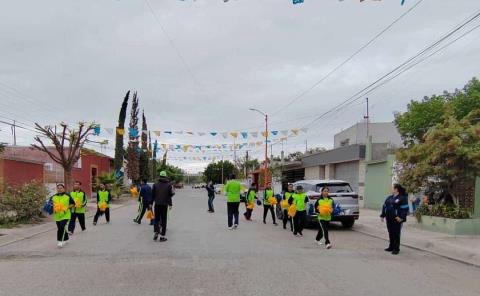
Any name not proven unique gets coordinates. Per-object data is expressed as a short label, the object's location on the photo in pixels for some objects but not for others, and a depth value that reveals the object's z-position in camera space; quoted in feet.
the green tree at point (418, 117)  104.73
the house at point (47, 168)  84.88
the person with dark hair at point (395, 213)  39.01
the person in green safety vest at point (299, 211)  49.96
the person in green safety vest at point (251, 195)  63.41
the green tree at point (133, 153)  187.69
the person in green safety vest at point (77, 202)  48.03
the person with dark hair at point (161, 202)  43.39
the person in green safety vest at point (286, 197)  54.21
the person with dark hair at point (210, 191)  86.09
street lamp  135.99
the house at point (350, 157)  104.63
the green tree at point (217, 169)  407.85
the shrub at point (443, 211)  52.42
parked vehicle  55.62
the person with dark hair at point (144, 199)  58.49
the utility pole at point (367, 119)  141.38
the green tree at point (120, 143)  167.12
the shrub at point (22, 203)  57.57
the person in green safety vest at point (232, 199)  53.88
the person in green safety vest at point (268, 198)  60.90
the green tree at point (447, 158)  51.24
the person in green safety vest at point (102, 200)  58.34
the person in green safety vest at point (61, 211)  39.75
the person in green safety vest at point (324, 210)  41.16
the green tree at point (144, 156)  205.57
